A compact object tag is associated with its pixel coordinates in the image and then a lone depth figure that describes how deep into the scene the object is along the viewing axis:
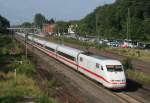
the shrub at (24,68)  42.08
